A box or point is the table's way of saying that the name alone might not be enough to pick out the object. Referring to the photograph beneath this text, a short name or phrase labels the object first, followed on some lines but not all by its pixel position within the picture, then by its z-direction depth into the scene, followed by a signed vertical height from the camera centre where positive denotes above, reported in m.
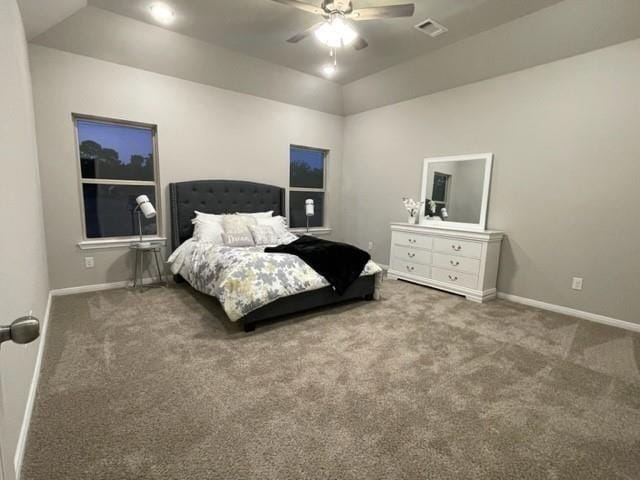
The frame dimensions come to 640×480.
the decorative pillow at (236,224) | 3.96 -0.37
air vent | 2.99 +1.67
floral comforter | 2.64 -0.74
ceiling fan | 2.51 +1.49
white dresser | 3.71 -0.73
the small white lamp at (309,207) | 5.05 -0.16
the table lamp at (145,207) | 3.62 -0.17
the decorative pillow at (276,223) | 4.33 -0.38
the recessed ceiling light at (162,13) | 2.96 +1.72
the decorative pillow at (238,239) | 3.84 -0.54
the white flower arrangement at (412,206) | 4.61 -0.09
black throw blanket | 3.16 -0.63
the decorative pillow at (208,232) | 3.90 -0.47
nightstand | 3.76 -0.83
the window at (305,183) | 5.55 +0.25
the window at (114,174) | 3.78 +0.22
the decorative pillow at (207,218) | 4.12 -0.31
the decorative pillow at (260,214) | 4.50 -0.27
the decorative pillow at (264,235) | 4.04 -0.50
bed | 2.90 -0.29
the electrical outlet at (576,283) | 3.29 -0.81
